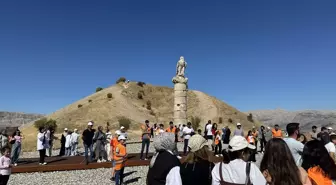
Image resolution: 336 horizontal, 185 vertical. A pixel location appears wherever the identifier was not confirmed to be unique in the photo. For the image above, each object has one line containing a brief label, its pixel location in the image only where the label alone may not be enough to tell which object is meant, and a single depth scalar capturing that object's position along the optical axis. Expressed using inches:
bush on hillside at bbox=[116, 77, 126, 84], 2790.4
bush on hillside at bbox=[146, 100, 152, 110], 2514.9
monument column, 941.8
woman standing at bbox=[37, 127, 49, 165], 471.8
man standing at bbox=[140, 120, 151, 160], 514.9
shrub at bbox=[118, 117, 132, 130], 1766.7
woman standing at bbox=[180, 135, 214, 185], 138.7
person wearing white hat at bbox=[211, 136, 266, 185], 118.9
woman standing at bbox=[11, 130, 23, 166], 495.2
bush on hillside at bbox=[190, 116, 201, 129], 1904.3
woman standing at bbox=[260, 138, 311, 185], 117.8
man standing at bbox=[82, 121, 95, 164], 481.7
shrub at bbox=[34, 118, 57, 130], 1777.8
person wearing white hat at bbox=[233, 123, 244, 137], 509.7
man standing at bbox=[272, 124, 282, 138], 508.2
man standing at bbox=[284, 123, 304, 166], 185.5
